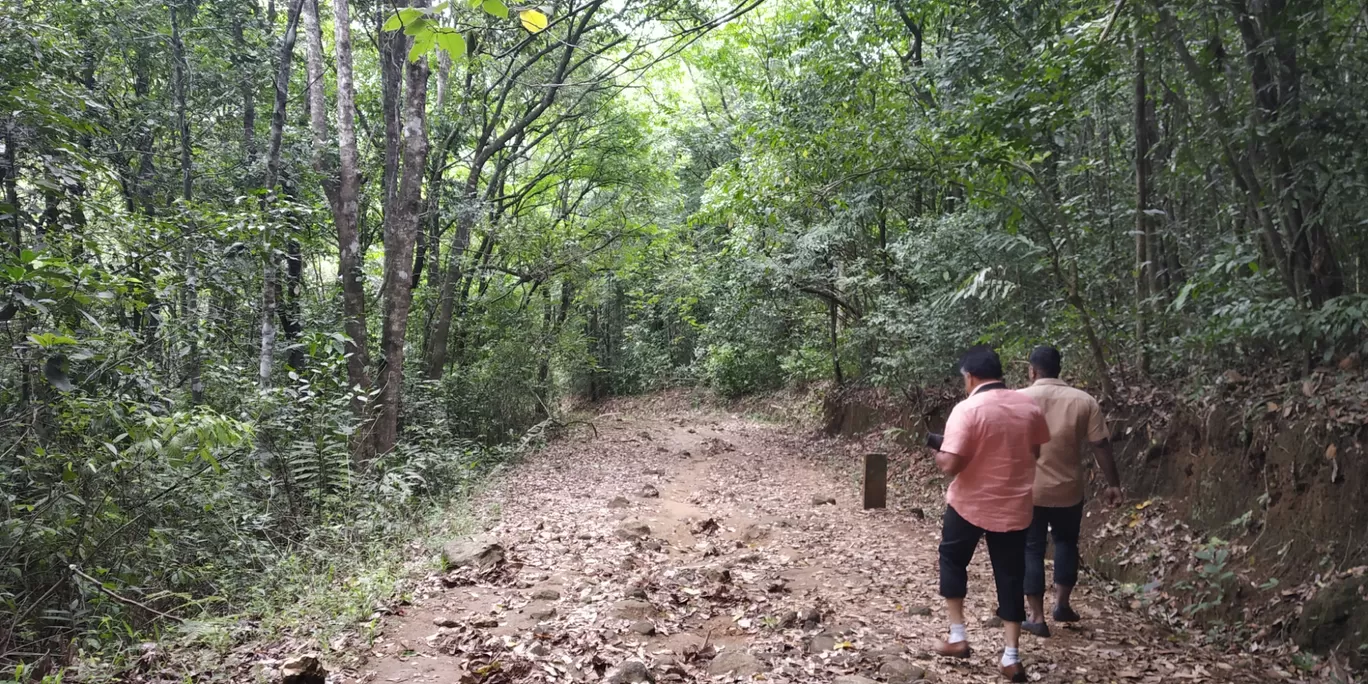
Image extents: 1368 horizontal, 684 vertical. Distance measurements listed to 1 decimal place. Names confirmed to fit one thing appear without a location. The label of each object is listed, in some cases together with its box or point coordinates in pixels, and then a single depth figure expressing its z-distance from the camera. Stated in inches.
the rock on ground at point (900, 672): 157.2
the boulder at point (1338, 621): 154.9
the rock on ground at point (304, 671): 150.2
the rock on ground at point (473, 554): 248.5
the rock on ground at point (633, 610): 198.7
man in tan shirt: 184.9
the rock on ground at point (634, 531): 293.9
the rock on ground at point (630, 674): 155.6
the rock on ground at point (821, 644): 175.2
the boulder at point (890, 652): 170.9
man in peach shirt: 158.2
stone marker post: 363.6
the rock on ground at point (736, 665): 162.6
